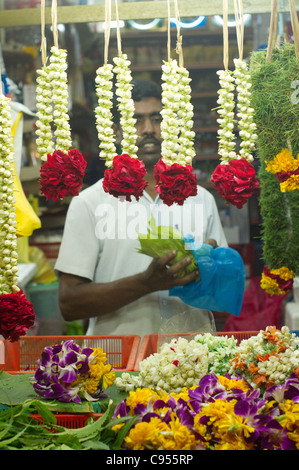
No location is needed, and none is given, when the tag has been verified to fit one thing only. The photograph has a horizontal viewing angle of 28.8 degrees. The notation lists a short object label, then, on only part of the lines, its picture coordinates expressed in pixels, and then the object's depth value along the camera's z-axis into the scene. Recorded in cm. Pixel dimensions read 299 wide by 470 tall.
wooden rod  245
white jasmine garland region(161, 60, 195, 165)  195
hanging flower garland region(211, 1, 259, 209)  196
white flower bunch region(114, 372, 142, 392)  192
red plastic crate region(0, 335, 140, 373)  232
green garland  204
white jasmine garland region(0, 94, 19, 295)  198
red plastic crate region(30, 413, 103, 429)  179
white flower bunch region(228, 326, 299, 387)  172
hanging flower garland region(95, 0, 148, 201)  193
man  240
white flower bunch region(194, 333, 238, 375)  195
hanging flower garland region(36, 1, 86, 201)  195
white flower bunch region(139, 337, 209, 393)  181
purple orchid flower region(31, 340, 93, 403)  184
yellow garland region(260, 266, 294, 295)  217
